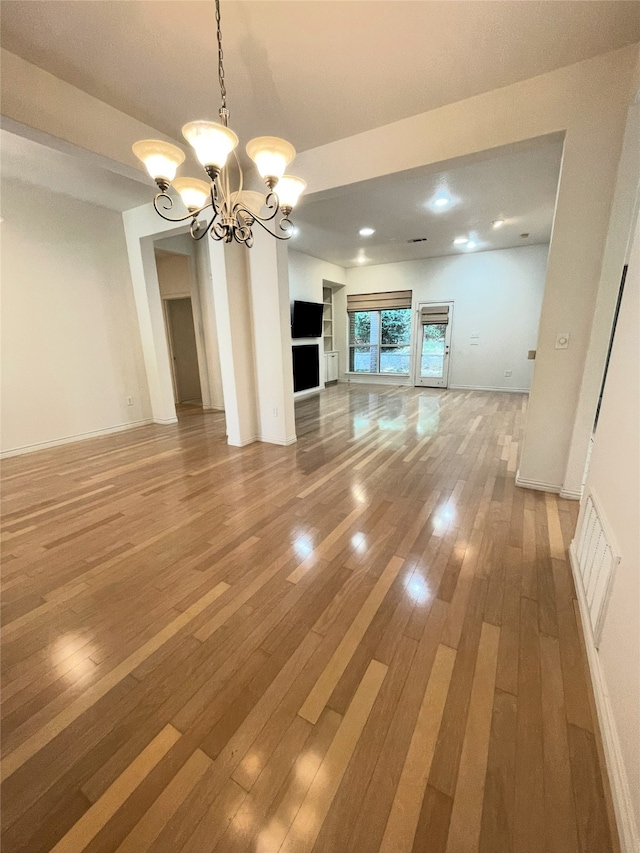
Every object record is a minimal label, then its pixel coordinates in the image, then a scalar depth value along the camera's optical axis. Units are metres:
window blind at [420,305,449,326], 7.95
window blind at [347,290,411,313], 8.35
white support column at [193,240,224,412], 5.75
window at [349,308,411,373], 8.67
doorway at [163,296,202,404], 7.00
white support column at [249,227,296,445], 3.69
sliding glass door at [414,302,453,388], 7.99
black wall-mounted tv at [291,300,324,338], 7.11
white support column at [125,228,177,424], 4.74
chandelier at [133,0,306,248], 1.63
